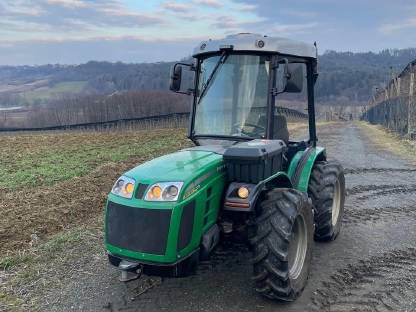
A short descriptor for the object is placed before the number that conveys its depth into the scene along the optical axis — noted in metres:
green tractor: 3.49
